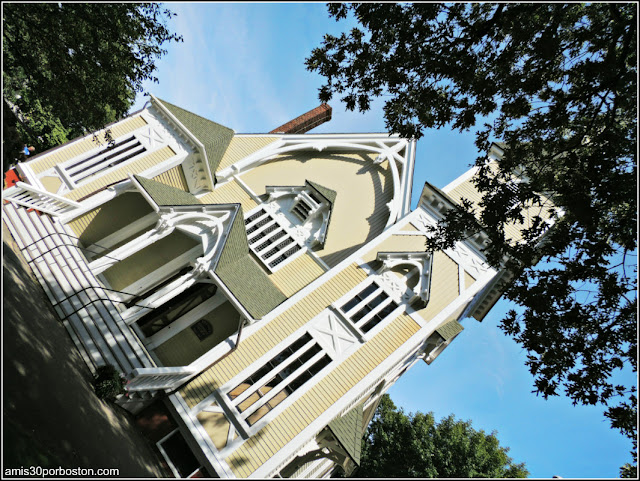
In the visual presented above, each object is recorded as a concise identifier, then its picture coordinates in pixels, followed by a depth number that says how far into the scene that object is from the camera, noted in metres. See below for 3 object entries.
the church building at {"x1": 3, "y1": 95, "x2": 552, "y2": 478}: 12.72
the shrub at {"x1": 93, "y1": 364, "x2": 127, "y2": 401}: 10.83
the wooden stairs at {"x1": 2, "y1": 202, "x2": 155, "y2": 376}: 11.90
